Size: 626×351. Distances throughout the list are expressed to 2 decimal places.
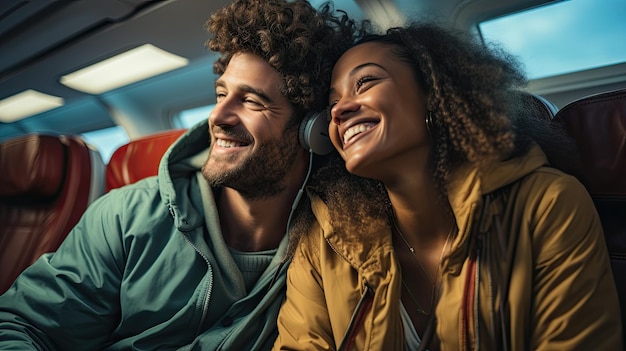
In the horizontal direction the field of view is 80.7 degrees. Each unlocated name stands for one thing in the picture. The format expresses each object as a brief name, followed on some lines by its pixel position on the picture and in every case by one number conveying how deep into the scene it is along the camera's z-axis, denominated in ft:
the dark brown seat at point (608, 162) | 3.15
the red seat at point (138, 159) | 5.81
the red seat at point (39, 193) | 5.45
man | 3.81
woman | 2.66
